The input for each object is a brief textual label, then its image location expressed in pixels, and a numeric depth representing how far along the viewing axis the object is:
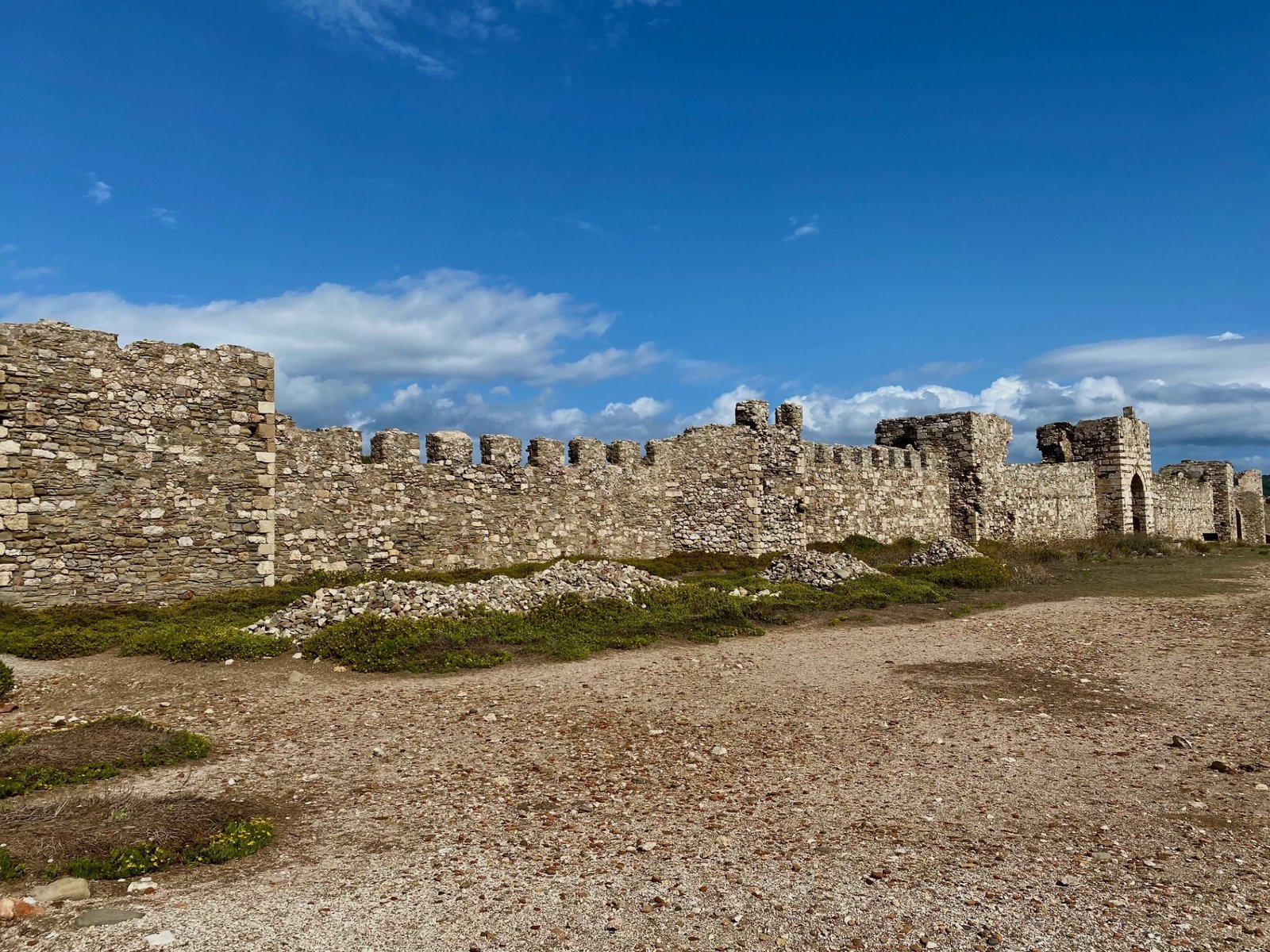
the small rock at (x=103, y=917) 5.03
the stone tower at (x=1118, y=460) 38.88
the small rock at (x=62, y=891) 5.32
